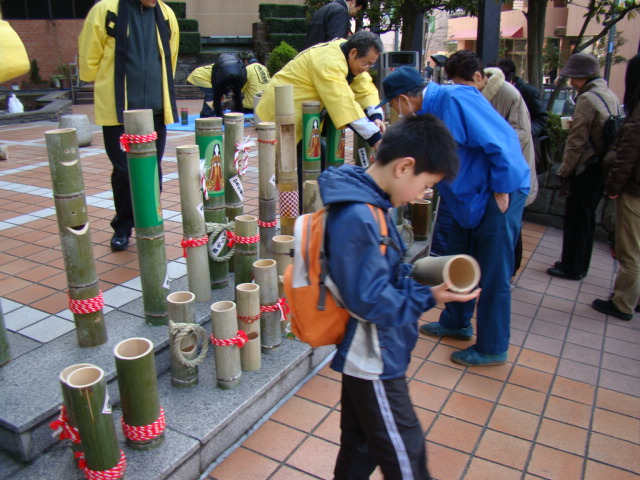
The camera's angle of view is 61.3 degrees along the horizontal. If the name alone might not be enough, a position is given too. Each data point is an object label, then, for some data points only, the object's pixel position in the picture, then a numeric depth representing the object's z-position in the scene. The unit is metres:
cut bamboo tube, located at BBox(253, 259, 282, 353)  2.89
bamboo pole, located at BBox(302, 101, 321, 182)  3.64
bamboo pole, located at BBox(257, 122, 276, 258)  3.17
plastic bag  11.63
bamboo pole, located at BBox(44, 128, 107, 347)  2.38
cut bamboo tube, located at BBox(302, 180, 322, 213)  3.43
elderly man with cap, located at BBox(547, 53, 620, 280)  4.08
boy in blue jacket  1.58
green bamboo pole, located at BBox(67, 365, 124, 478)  1.86
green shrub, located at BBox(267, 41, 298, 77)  14.02
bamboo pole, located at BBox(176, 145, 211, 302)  2.76
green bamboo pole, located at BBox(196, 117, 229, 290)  3.12
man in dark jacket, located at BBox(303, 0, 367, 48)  4.94
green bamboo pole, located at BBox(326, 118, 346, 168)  4.17
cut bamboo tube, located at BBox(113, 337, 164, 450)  2.06
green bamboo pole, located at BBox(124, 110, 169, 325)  2.62
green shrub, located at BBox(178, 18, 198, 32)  19.52
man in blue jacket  2.86
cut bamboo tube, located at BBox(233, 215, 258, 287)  3.06
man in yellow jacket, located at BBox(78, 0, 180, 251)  3.57
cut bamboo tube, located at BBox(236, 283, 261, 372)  2.71
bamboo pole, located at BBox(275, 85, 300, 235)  3.25
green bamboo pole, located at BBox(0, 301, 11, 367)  2.41
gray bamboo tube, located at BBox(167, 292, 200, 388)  2.53
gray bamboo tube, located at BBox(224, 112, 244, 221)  3.24
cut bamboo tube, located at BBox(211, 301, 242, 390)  2.56
